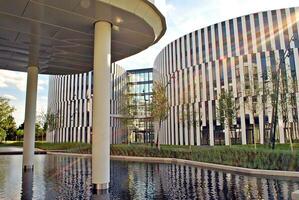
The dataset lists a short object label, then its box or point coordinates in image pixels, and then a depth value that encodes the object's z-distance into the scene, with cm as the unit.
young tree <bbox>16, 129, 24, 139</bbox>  6253
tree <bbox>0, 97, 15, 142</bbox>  4197
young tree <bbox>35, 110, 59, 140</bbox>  4297
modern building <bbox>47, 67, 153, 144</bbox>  5234
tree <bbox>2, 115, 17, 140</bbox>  5910
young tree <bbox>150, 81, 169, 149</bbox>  2369
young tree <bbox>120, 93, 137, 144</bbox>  3028
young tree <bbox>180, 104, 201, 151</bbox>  2559
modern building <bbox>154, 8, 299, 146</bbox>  3425
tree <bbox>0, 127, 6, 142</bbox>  4671
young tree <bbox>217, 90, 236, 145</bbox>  2072
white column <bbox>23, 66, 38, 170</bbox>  1454
